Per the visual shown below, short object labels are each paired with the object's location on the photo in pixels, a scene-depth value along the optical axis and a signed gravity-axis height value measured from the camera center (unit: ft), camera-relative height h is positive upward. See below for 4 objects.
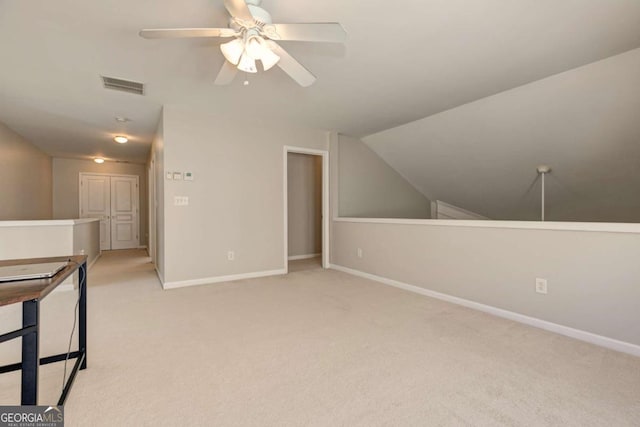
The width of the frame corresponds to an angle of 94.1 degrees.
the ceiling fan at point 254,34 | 5.45 +3.47
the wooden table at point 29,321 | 3.40 -1.31
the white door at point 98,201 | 23.27 +0.85
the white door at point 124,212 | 24.30 -0.03
